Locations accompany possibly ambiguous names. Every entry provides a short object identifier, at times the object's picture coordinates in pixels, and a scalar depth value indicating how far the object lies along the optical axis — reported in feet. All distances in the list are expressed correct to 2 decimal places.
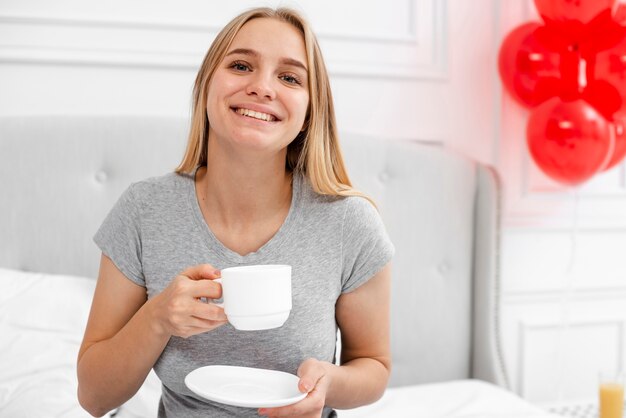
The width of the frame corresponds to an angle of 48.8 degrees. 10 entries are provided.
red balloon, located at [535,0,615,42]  5.86
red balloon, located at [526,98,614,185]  5.84
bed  4.56
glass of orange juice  5.89
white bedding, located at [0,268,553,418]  4.18
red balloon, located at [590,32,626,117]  6.04
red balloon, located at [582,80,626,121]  6.15
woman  3.55
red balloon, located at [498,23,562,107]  6.23
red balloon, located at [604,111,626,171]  6.34
